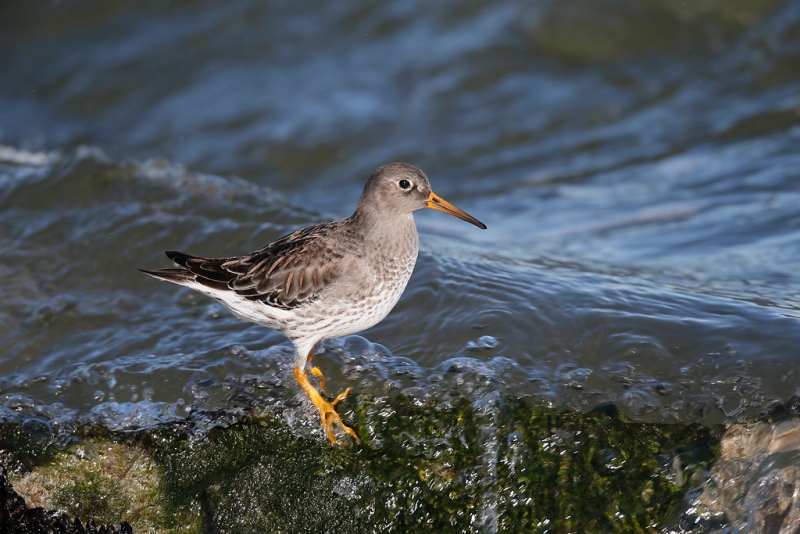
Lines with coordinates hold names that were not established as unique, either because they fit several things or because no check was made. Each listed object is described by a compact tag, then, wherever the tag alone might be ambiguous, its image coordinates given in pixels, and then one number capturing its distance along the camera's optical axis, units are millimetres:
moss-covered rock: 9461
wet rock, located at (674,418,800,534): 9117
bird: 11016
